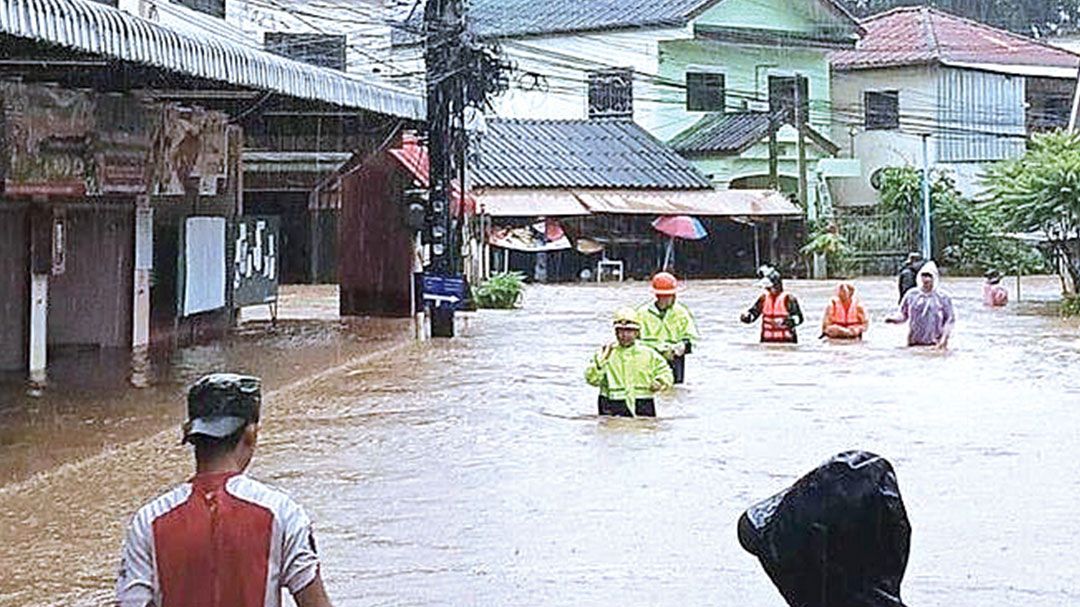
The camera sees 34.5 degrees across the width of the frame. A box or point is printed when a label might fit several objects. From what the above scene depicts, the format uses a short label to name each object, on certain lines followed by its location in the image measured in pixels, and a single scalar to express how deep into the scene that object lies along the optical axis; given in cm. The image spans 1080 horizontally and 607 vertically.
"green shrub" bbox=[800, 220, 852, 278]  4709
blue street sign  2377
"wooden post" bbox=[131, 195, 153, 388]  2075
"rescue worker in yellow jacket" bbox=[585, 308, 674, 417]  1350
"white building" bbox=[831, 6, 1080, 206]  5328
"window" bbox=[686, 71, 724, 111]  5150
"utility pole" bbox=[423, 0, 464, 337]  2388
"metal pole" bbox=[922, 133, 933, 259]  4756
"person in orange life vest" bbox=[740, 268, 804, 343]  2275
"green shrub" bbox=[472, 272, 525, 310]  3238
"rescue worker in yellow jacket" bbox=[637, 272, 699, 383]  1591
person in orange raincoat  2428
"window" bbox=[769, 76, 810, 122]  5244
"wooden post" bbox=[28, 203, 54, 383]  1831
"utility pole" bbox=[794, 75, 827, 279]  4762
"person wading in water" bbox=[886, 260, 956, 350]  2262
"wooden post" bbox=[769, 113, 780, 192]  4801
